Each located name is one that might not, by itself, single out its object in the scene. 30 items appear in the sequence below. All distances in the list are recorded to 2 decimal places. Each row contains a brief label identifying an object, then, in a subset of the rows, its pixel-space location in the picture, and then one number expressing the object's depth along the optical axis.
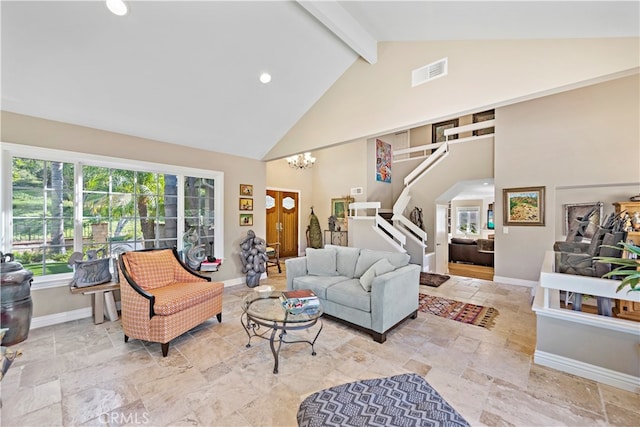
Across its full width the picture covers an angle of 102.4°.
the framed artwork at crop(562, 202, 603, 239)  4.55
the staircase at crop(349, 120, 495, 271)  6.33
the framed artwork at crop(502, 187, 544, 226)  4.89
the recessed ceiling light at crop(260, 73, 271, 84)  3.57
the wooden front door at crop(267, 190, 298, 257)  7.70
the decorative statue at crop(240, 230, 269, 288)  4.86
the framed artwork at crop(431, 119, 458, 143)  9.55
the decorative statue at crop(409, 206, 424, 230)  6.99
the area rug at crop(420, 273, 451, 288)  5.13
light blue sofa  2.80
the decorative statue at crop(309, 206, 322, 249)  8.24
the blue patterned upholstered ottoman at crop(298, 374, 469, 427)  1.16
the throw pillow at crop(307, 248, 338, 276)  3.86
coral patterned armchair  2.56
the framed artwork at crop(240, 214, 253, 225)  5.12
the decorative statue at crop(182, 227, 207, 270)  4.11
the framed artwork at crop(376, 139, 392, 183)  7.83
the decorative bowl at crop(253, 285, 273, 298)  2.99
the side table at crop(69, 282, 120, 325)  3.10
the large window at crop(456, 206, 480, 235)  11.18
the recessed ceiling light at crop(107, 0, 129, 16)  2.33
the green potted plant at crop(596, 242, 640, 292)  1.33
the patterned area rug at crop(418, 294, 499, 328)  3.36
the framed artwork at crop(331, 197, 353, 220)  7.96
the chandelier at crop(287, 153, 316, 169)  7.39
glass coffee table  2.31
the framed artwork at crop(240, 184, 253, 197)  5.11
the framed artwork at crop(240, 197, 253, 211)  5.11
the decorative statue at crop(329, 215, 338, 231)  8.13
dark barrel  2.47
